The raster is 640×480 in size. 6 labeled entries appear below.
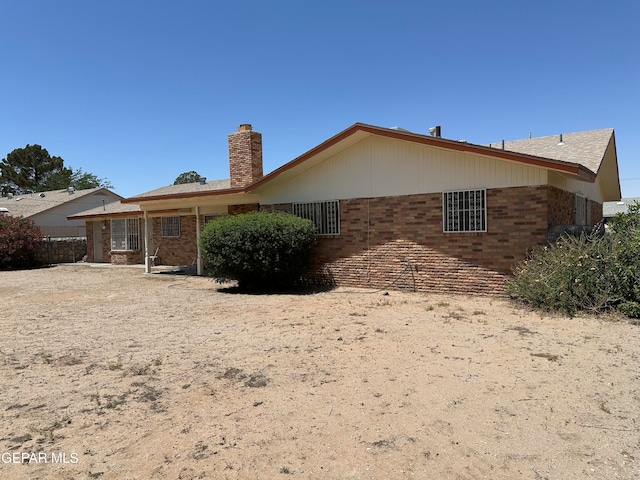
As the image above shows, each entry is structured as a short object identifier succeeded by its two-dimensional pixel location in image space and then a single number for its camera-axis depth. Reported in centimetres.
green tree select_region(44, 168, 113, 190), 5575
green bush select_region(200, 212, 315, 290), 1162
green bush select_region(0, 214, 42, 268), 2203
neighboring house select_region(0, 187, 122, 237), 3119
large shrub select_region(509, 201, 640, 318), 796
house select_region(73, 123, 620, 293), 998
